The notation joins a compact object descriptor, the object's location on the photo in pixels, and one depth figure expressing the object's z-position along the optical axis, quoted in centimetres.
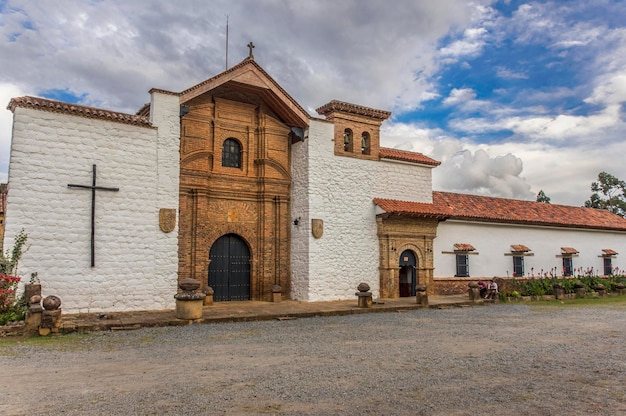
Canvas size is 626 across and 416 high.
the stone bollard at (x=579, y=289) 2022
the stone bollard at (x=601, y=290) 2102
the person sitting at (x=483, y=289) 1842
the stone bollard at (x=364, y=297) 1535
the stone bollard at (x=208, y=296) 1538
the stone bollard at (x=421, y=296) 1635
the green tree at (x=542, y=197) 4941
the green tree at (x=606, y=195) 4244
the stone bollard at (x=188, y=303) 1224
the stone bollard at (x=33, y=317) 1059
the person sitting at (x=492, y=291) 1834
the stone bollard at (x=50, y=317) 1059
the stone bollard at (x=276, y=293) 1661
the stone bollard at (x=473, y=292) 1783
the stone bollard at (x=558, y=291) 1950
